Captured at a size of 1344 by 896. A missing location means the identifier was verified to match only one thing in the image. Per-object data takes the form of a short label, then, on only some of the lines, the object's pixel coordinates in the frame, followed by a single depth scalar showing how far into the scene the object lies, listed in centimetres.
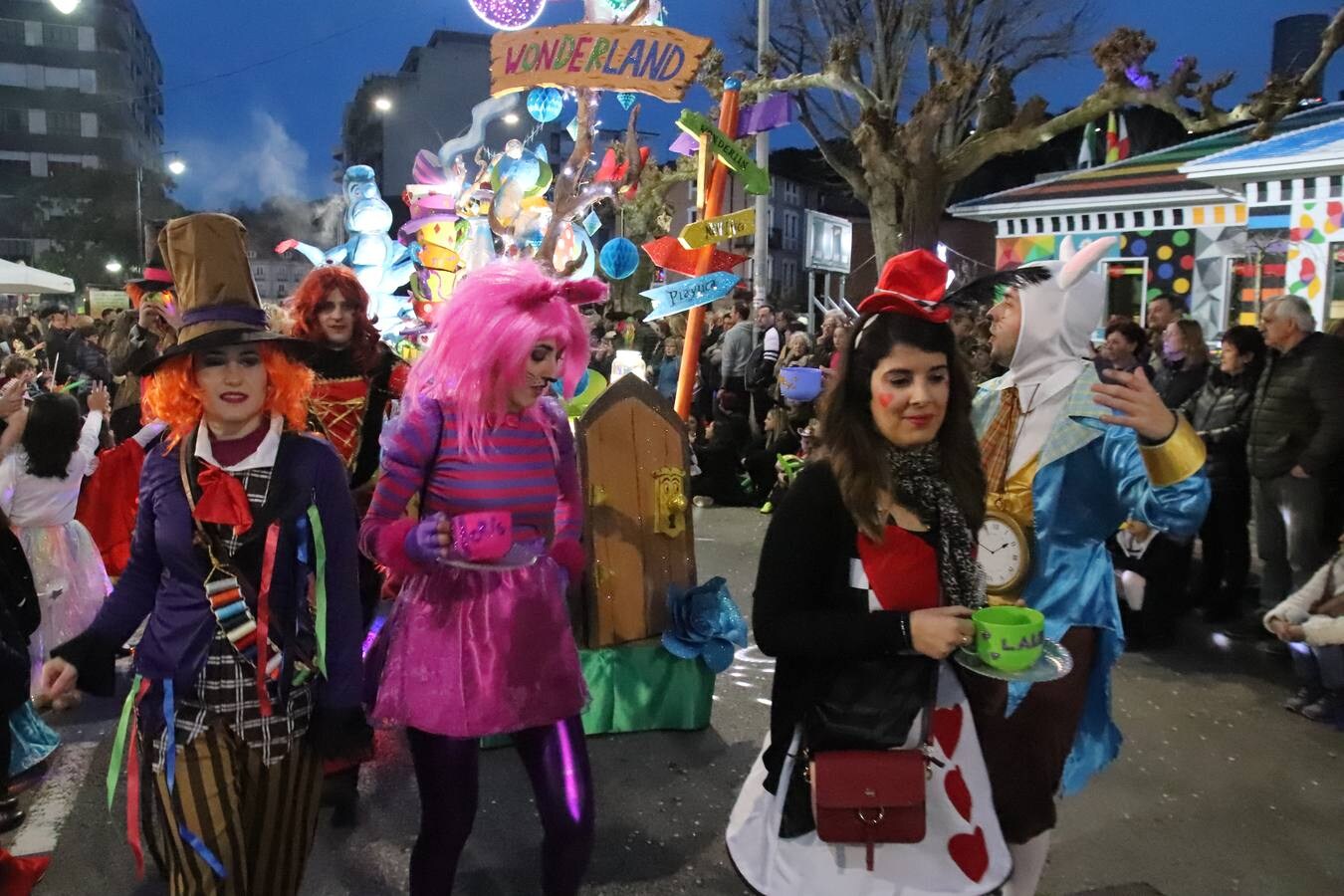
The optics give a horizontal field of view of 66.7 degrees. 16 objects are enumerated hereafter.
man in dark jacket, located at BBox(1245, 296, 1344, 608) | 538
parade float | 423
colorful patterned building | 925
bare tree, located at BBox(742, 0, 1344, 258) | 1061
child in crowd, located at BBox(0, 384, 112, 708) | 452
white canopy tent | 1723
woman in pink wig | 247
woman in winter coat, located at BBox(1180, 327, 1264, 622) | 610
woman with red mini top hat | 188
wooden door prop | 420
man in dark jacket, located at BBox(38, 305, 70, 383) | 1116
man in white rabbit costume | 252
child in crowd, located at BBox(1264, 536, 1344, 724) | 430
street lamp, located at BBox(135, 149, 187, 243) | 3262
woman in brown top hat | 212
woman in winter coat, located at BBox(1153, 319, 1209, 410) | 679
